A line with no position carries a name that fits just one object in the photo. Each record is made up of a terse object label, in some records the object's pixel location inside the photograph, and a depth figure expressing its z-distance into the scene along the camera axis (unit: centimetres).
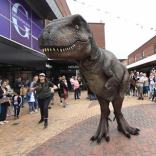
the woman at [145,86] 898
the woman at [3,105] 492
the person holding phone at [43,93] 443
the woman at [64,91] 741
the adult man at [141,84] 877
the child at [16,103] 545
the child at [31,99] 617
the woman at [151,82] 875
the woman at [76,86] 973
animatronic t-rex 170
